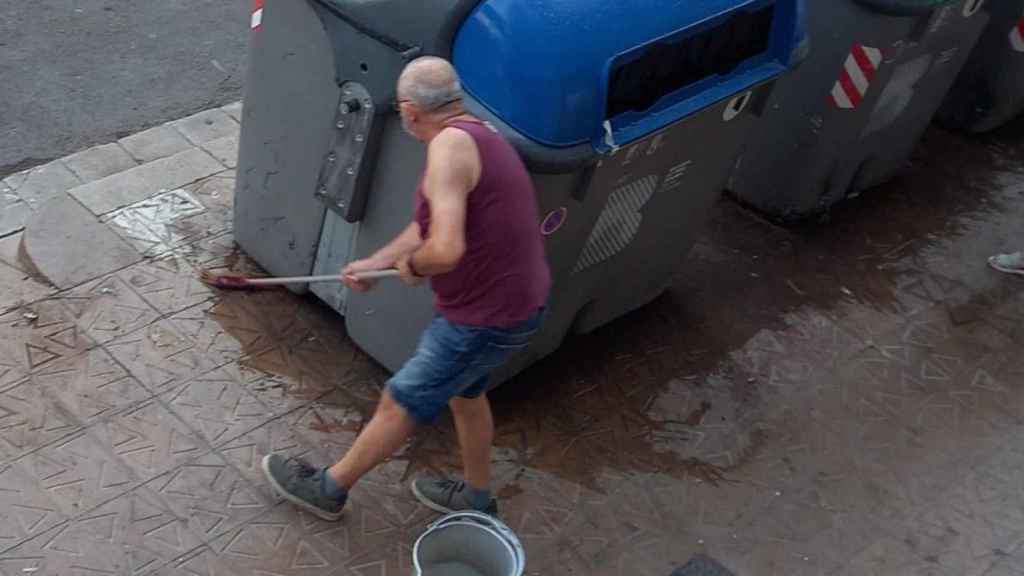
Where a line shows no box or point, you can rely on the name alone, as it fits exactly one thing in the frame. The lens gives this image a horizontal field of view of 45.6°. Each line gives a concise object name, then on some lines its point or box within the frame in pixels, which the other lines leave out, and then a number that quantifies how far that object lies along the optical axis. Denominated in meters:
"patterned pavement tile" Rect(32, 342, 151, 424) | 4.17
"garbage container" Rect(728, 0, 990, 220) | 5.14
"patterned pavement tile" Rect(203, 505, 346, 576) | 3.76
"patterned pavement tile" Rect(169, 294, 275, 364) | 4.50
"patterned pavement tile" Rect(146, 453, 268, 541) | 3.86
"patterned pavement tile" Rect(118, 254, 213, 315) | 4.64
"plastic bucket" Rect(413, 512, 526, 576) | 3.46
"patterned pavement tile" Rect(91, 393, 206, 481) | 4.01
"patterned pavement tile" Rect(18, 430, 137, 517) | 3.85
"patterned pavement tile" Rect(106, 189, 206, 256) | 4.89
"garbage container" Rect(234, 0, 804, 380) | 3.56
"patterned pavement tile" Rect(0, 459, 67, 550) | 3.71
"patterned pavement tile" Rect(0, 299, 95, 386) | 4.28
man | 3.11
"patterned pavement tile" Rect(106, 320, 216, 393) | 4.33
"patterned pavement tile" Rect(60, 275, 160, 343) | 4.48
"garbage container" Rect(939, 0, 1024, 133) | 6.54
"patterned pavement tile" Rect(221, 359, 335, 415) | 4.34
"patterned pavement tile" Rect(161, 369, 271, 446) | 4.18
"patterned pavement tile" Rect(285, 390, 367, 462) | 4.22
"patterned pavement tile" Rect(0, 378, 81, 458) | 4.00
